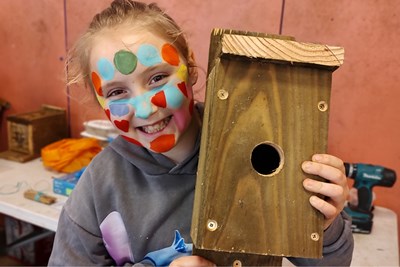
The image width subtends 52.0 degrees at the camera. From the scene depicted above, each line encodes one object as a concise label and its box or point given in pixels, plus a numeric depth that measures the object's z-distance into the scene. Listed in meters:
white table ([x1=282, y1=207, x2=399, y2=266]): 1.21
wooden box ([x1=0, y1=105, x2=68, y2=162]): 1.96
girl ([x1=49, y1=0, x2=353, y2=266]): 0.82
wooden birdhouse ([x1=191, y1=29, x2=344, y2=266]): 0.63
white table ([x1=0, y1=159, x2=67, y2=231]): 1.41
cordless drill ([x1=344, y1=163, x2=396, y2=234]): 1.37
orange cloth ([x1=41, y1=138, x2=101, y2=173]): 1.80
